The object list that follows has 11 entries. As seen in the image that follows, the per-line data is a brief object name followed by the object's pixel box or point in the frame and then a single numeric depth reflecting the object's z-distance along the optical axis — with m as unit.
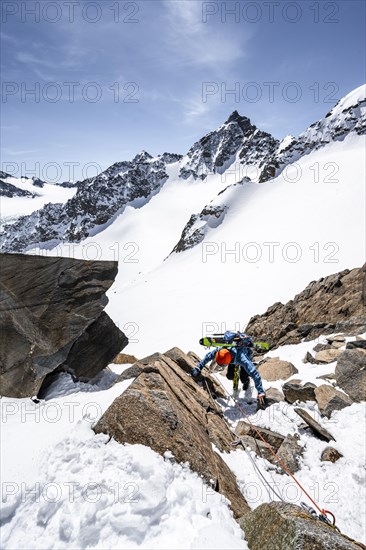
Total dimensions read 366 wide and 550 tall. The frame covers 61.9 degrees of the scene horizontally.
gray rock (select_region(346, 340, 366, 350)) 10.20
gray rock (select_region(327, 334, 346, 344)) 12.17
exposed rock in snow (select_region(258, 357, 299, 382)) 10.71
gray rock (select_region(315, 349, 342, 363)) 10.82
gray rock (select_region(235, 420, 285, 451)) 7.48
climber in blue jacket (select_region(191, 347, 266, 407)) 8.92
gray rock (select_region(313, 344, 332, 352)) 12.11
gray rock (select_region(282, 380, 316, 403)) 8.75
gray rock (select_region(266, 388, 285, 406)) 8.91
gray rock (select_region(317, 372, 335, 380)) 9.54
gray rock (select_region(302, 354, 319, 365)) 11.35
